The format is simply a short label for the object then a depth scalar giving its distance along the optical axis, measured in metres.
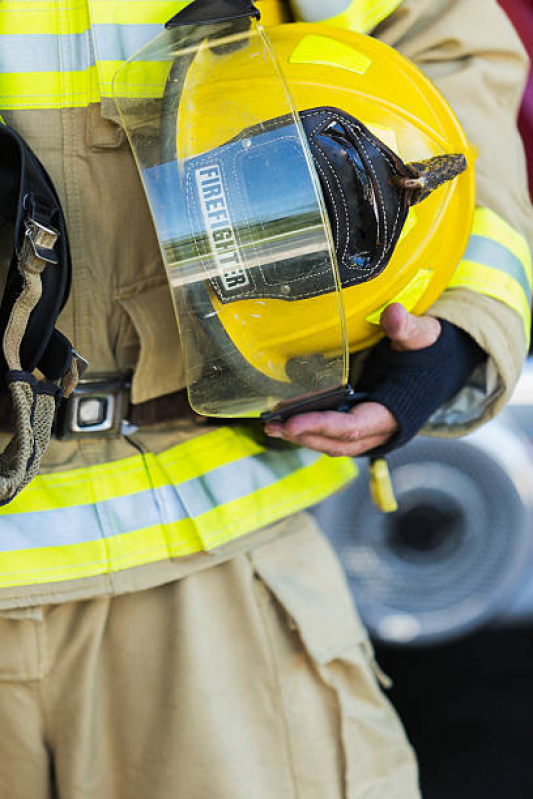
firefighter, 2.05
